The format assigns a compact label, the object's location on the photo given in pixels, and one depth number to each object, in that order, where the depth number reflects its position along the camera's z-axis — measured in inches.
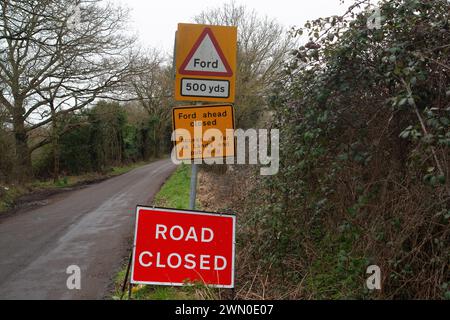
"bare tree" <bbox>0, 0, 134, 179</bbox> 663.1
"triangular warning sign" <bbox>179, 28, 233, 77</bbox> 192.9
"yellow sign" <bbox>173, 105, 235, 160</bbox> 192.4
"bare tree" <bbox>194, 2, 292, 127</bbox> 830.5
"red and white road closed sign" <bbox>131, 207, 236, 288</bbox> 170.7
